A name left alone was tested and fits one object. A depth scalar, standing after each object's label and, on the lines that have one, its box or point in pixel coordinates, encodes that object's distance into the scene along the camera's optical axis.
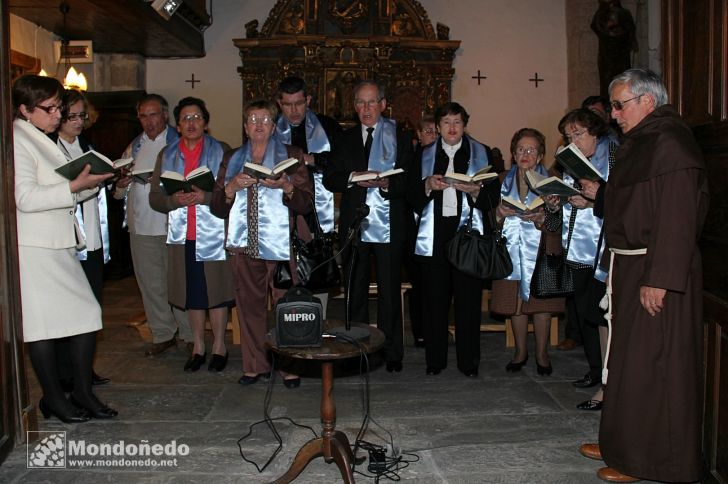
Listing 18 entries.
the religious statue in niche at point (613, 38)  9.34
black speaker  2.90
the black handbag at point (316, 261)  4.34
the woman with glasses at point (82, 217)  4.52
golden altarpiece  10.38
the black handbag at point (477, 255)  4.60
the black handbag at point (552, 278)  4.82
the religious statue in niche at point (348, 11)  10.45
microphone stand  3.07
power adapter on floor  3.27
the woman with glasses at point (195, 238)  4.90
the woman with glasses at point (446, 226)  4.89
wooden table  2.97
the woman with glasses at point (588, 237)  4.30
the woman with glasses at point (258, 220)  4.60
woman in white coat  3.70
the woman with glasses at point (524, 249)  4.90
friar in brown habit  2.96
